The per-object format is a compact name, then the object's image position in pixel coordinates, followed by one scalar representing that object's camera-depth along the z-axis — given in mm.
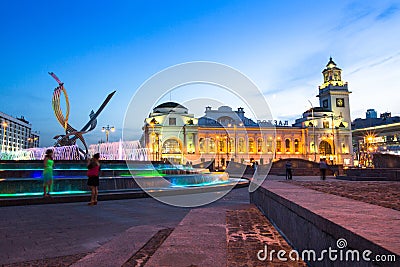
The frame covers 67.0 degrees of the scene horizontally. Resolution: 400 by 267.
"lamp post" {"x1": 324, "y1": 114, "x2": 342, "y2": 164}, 76081
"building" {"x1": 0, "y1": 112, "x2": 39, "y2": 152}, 91812
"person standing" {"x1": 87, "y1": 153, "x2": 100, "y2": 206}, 8242
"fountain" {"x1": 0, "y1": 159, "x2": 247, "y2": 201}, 9234
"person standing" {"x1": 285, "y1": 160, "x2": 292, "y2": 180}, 17797
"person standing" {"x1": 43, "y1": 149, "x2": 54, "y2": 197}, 8500
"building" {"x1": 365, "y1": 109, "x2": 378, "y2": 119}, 110775
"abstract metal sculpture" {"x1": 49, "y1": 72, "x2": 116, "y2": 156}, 20734
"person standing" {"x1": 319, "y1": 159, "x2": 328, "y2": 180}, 15203
